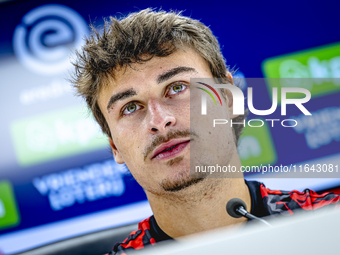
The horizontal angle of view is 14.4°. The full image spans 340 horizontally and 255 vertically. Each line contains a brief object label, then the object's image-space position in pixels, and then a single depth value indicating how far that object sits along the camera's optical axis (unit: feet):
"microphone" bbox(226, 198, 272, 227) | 5.01
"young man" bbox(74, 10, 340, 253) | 5.30
